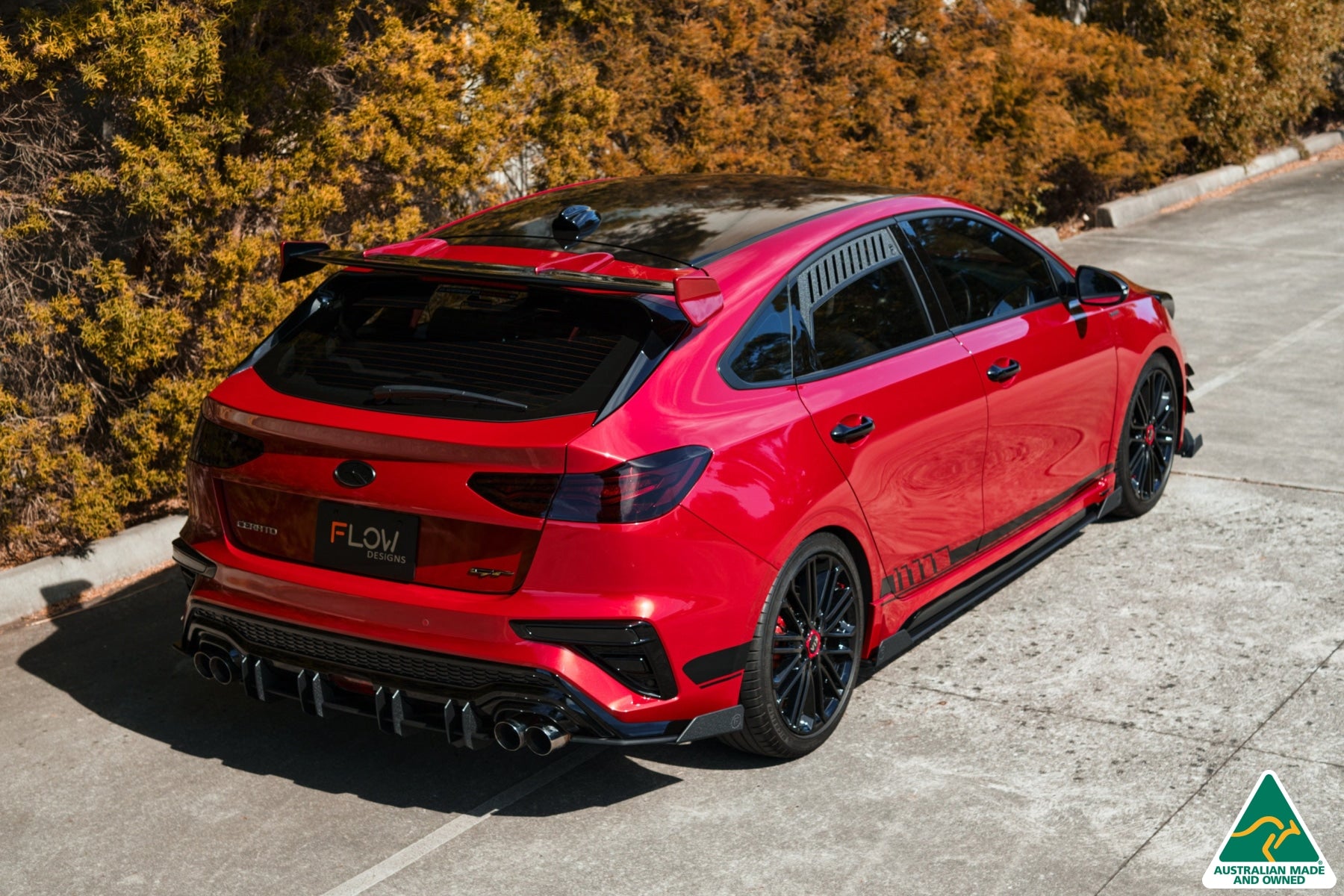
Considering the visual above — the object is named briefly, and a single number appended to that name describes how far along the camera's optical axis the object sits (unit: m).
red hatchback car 4.02
